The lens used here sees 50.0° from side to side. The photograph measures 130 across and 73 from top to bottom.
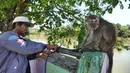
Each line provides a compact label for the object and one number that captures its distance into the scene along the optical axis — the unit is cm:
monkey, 165
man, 110
